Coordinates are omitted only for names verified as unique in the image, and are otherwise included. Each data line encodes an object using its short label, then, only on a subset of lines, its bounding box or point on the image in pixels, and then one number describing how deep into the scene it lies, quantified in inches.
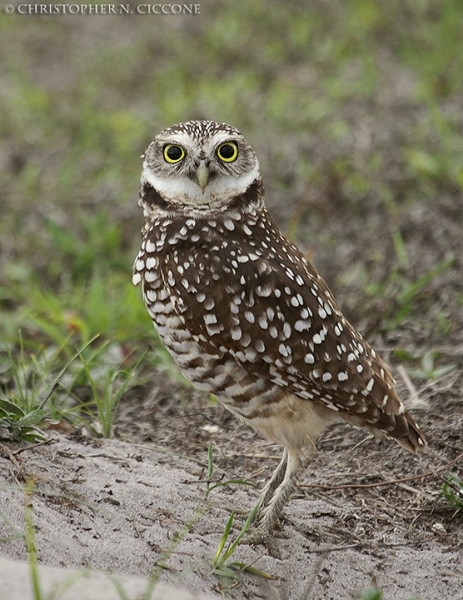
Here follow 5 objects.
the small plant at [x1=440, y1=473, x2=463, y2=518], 289.3
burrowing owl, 274.7
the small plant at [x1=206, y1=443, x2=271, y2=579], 245.6
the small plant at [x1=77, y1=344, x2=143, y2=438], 322.0
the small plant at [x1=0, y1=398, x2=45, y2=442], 284.5
